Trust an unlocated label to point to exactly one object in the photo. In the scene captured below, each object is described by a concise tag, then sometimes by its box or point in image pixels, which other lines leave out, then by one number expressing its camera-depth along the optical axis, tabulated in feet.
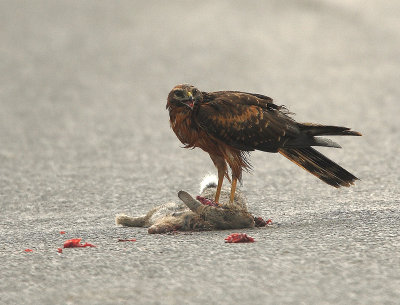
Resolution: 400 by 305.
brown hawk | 48.14
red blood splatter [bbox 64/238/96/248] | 44.09
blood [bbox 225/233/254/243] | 43.06
